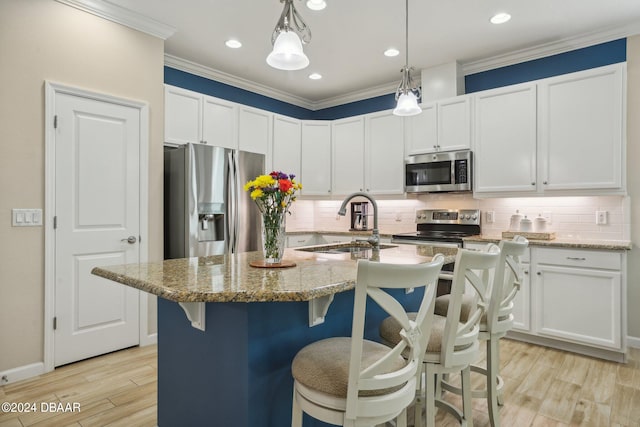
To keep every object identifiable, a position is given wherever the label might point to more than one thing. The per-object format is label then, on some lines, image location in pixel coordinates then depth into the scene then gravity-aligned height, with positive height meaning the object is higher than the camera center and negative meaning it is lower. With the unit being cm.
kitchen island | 136 -51
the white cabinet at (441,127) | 402 +95
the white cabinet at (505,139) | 361 +73
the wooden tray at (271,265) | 179 -24
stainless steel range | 395 -15
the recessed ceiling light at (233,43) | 375 +169
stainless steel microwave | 397 +46
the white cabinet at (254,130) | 437 +98
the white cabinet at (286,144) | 481 +89
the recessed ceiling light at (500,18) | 321 +167
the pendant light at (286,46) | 187 +82
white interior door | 290 -6
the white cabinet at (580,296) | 302 -67
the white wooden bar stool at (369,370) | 116 -53
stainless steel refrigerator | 339 +10
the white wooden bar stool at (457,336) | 155 -54
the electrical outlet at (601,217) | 349 -3
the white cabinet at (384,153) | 455 +74
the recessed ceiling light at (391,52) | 394 +169
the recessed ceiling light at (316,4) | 301 +167
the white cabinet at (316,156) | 515 +78
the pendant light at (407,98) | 263 +80
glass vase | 173 -11
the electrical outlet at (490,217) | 413 -3
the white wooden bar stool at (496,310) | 189 -51
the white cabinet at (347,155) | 491 +77
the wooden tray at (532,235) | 341 -19
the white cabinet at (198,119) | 368 +97
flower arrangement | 170 +6
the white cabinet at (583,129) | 320 +74
